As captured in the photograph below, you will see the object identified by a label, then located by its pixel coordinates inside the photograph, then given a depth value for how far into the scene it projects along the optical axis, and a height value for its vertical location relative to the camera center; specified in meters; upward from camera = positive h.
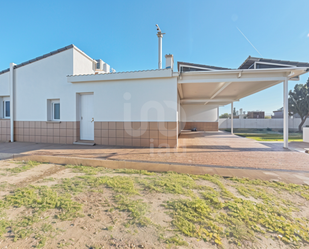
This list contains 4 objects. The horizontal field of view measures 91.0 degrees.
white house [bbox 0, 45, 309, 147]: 6.33 +1.26
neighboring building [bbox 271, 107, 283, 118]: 32.53 +2.23
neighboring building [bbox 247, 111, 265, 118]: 26.54 +1.61
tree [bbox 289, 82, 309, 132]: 18.73 +2.80
